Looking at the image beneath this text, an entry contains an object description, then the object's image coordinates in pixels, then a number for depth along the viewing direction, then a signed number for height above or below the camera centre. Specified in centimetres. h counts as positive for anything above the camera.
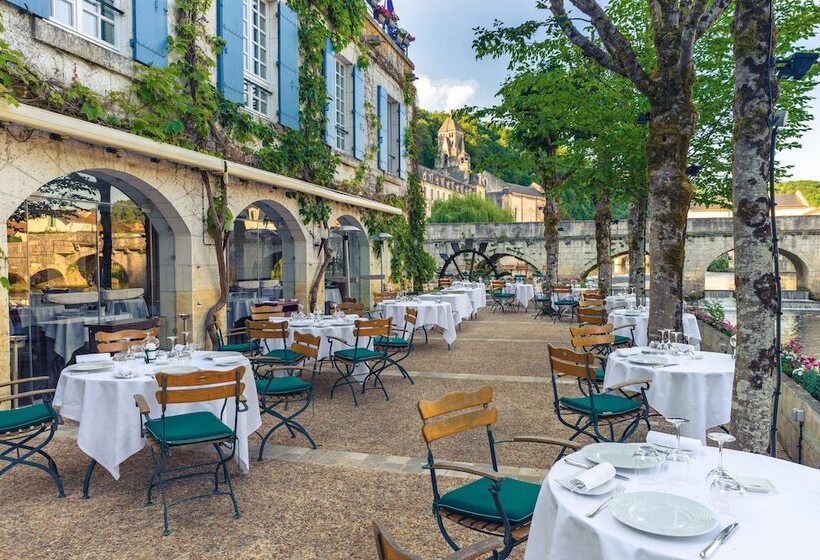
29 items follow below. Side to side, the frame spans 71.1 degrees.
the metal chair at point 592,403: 376 -93
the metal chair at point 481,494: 221 -96
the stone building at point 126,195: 533 +91
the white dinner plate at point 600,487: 182 -71
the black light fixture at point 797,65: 330 +119
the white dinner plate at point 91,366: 389 -65
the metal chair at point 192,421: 316 -91
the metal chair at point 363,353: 596 -89
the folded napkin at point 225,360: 408 -65
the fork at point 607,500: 169 -72
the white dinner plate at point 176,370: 382 -67
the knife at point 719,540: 146 -72
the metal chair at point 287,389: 430 -91
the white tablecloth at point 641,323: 739 -75
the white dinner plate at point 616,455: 205 -70
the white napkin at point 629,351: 456 -67
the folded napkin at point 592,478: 182 -68
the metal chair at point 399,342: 652 -88
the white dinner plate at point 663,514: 158 -72
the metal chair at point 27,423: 349 -95
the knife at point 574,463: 206 -71
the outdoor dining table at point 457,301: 1089 -63
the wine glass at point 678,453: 209 -69
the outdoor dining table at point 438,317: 888 -74
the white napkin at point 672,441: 221 -67
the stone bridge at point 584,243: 2328 +108
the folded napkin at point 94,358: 416 -64
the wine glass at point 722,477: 178 -67
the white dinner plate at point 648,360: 418 -68
